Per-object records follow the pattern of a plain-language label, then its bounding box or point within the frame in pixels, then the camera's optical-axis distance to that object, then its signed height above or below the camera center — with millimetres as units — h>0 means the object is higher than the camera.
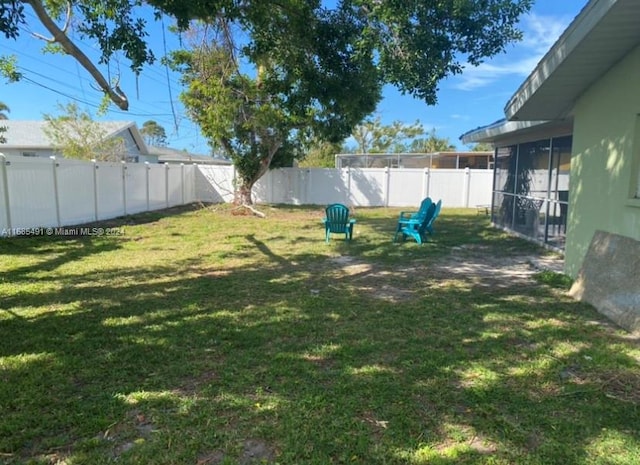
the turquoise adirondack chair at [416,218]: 9770 -736
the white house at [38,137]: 22483 +2274
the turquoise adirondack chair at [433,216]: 9914 -679
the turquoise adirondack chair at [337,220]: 9719 -789
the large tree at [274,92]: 6457 +1880
